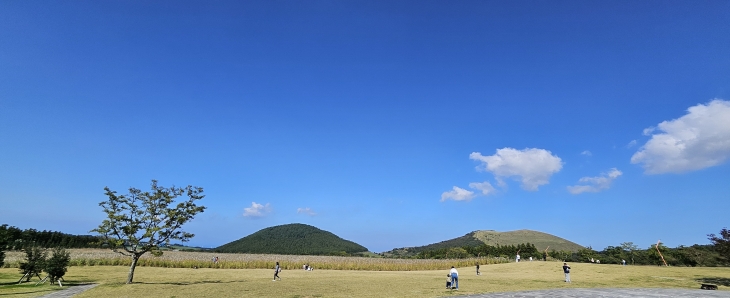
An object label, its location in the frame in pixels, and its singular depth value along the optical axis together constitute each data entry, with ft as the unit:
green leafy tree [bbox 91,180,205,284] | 90.22
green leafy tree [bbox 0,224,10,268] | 90.57
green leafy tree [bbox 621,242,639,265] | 197.05
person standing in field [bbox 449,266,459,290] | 75.25
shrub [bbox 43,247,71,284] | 86.43
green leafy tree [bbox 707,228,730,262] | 80.07
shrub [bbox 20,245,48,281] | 92.43
